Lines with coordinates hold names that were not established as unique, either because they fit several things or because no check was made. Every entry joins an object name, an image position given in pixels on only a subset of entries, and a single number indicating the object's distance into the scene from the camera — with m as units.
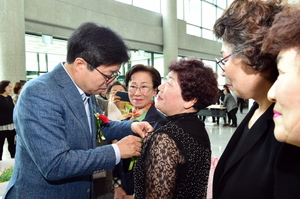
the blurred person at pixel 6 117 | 5.22
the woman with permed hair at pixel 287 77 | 0.65
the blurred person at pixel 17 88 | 5.76
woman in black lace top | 1.32
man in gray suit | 1.25
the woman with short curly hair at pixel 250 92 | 0.99
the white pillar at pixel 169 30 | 12.02
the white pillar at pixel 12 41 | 6.39
